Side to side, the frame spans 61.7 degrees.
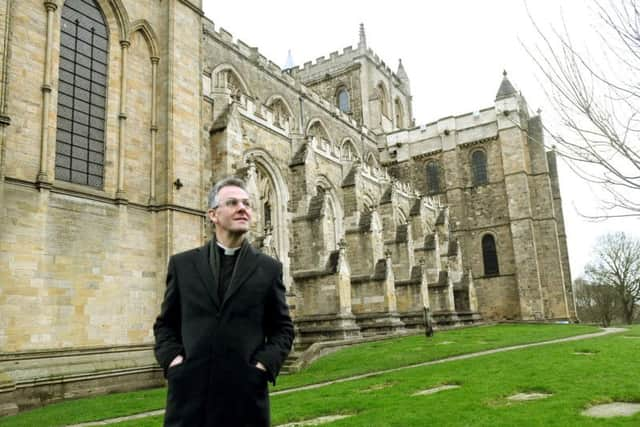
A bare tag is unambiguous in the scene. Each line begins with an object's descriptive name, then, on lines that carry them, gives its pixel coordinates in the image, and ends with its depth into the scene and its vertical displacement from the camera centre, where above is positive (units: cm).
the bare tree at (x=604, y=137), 594 +178
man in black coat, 261 -7
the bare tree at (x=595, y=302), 4172 -54
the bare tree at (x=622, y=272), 3975 +171
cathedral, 1033 +320
